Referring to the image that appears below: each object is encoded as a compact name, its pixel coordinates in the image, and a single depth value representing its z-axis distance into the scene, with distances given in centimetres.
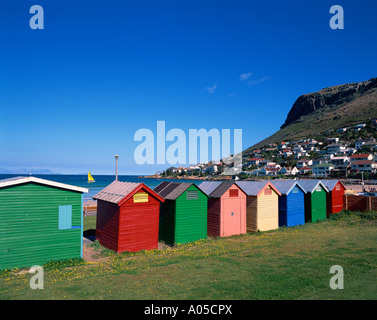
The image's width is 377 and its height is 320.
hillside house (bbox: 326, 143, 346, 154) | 14065
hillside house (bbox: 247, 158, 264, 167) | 17330
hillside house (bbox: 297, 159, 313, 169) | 13991
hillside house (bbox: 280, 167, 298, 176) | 13388
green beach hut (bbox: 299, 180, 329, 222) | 2858
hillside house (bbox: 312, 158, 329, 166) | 13162
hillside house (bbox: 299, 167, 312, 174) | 13235
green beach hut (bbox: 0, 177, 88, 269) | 1320
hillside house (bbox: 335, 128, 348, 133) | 16614
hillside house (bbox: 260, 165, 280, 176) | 14200
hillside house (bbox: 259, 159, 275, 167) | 15775
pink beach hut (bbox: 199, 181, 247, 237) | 2156
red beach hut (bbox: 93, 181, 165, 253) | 1636
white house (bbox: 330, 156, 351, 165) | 12271
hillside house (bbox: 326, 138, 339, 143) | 15509
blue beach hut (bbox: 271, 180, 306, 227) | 2602
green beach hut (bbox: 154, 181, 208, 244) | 1906
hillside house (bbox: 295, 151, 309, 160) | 15851
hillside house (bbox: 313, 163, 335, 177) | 11840
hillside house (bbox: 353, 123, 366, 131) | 15685
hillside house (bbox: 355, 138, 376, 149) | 13676
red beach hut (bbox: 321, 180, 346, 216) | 3081
